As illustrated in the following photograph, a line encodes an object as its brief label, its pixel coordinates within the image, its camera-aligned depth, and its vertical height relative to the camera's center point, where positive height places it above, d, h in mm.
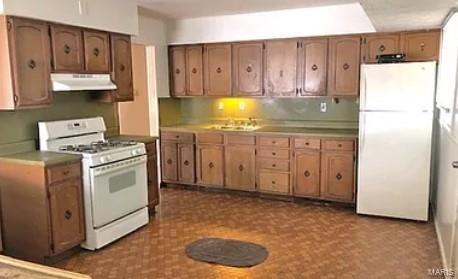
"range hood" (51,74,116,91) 3455 +194
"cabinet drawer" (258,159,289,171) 4895 -820
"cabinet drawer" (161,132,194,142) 5409 -493
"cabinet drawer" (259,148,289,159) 4871 -674
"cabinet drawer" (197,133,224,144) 5227 -502
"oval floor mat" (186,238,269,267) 3247 -1328
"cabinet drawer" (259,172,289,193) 4922 -1047
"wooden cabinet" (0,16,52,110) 3051 +327
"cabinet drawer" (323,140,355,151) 4501 -533
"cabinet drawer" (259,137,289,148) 4848 -523
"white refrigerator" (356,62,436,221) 3939 -409
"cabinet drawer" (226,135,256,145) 5051 -509
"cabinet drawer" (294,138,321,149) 4664 -524
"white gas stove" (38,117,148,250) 3430 -683
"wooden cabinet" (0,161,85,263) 3094 -863
